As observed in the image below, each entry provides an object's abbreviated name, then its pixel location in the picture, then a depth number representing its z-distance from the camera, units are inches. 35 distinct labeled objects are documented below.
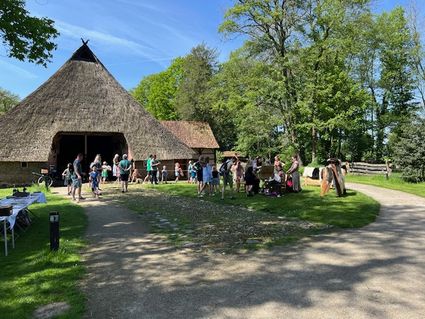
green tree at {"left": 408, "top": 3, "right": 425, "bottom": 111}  1472.7
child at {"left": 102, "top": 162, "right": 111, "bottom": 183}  875.9
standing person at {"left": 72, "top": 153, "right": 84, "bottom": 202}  548.1
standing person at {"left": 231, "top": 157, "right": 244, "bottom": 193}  662.5
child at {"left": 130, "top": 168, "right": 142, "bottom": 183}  969.5
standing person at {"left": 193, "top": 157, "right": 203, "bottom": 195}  654.5
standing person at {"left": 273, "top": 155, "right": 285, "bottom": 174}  628.1
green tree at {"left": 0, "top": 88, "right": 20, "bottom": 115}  2657.5
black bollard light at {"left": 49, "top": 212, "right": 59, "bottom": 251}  289.7
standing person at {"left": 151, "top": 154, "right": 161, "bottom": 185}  872.9
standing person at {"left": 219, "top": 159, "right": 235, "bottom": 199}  622.8
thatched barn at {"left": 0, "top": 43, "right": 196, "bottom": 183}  925.2
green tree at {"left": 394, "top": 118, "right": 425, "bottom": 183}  820.0
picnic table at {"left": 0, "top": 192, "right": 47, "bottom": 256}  291.1
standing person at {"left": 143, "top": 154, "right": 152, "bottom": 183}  870.4
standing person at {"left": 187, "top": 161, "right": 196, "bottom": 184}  951.0
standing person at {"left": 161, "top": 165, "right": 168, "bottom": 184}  953.5
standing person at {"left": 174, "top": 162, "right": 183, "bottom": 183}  984.9
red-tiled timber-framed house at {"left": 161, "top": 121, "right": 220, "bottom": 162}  1454.1
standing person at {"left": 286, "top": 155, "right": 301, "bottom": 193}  620.7
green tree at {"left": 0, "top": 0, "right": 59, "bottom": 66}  439.2
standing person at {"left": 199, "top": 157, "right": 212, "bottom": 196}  645.3
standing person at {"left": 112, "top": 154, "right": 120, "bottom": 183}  840.2
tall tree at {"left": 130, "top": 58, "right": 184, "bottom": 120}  2192.4
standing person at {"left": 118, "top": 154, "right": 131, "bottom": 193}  684.7
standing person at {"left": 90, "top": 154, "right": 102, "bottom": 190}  621.1
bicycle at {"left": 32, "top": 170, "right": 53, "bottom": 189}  799.5
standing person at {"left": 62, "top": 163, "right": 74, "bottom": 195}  685.9
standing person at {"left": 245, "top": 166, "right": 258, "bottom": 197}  609.4
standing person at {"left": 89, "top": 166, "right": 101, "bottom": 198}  606.3
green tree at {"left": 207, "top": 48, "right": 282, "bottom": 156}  1229.7
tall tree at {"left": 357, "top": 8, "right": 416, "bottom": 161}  1583.0
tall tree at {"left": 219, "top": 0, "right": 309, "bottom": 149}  1189.1
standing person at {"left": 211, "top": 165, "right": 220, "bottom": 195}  663.9
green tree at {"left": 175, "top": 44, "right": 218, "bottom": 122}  1736.0
